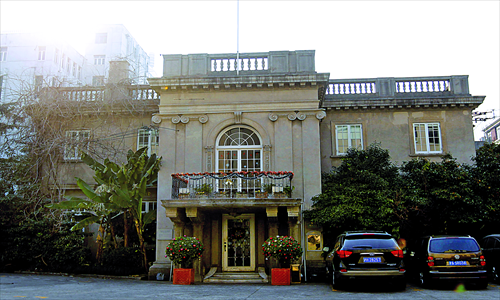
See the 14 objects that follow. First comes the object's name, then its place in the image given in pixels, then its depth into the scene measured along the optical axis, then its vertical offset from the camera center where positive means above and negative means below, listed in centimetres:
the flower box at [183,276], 1490 -145
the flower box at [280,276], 1484 -147
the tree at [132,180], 1720 +219
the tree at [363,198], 1606 +132
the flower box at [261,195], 1622 +143
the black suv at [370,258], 1116 -68
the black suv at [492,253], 1344 -68
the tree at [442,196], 1662 +140
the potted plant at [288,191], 1647 +161
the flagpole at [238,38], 1885 +879
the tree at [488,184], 1664 +187
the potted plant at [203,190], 1639 +164
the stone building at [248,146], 1670 +384
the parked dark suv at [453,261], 1174 -78
